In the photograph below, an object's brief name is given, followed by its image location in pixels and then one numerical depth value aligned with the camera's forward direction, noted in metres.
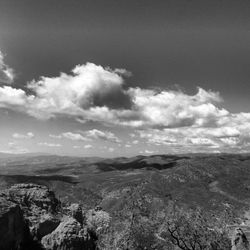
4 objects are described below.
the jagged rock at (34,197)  67.62
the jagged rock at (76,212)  67.62
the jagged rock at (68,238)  50.22
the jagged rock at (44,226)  54.84
